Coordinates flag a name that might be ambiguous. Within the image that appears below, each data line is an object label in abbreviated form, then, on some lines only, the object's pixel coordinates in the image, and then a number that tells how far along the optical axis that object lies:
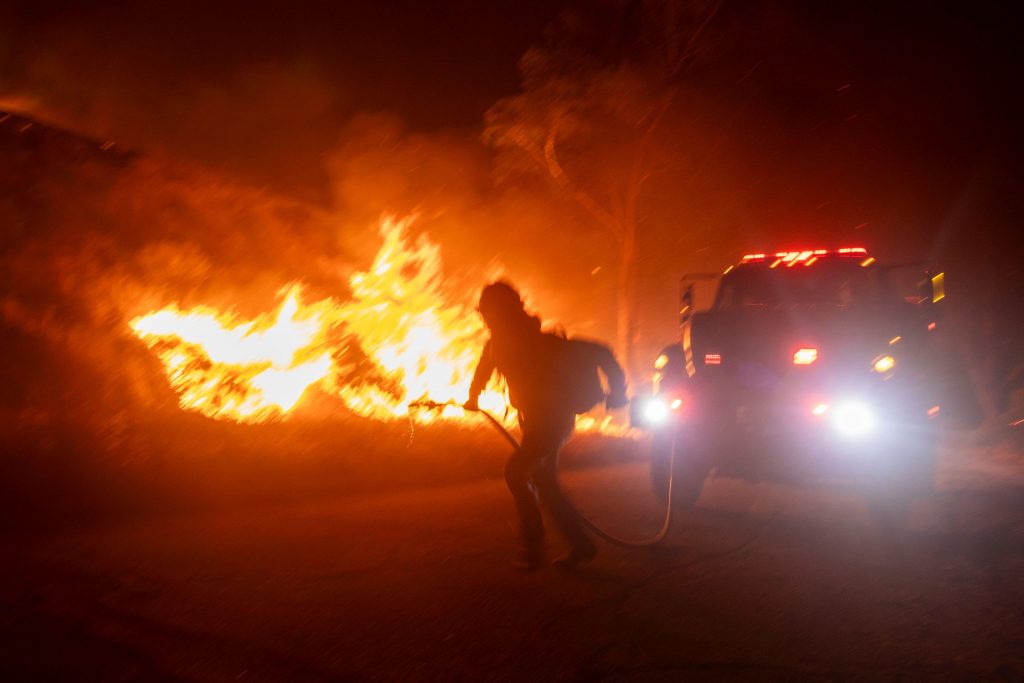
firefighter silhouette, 6.84
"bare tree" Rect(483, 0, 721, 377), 16.92
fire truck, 8.22
